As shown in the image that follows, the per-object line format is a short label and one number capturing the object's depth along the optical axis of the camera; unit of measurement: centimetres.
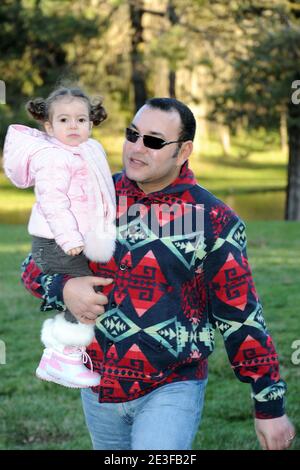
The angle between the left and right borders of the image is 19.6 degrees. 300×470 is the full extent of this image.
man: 334
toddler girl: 347
